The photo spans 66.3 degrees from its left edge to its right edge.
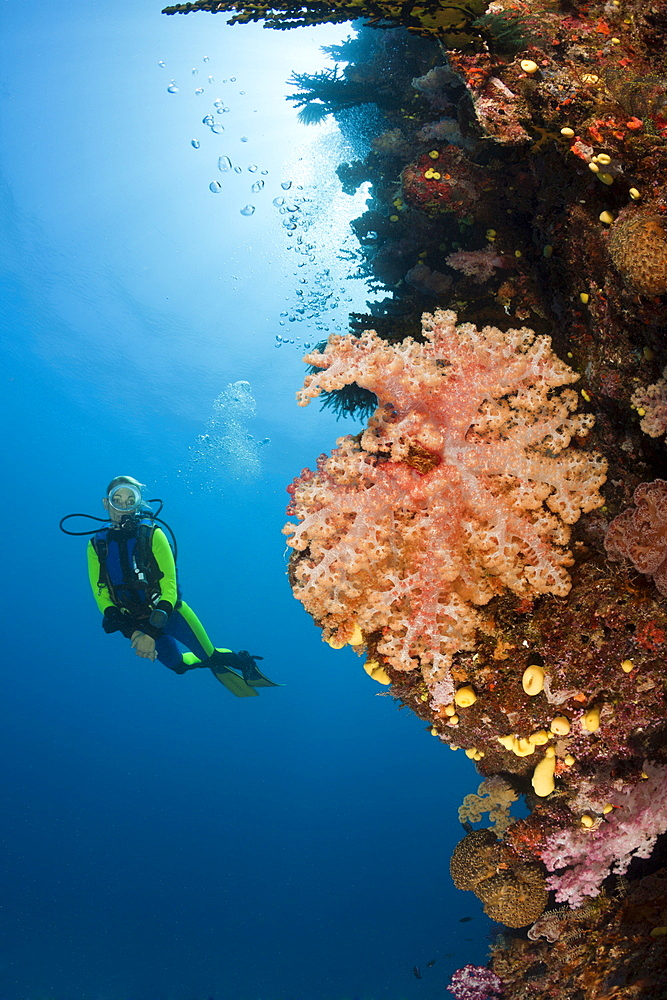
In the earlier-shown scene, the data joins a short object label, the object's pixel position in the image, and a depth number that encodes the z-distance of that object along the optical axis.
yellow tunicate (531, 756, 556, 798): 3.14
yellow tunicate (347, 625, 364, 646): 3.12
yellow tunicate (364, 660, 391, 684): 3.27
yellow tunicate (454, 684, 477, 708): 3.04
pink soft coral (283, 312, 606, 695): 2.90
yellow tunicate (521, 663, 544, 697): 2.83
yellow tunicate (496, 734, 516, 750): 3.10
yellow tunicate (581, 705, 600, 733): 2.95
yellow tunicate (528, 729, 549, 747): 3.05
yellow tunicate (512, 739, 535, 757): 3.06
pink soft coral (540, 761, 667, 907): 3.52
